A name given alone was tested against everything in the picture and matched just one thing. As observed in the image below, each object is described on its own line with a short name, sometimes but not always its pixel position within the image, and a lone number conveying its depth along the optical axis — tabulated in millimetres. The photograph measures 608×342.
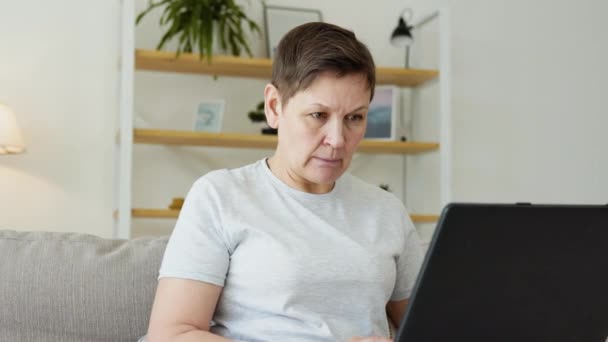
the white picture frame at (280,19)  3363
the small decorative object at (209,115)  3172
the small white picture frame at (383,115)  3320
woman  1084
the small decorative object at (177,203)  3036
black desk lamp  3322
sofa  1213
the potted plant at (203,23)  3037
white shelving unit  2883
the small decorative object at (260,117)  3172
